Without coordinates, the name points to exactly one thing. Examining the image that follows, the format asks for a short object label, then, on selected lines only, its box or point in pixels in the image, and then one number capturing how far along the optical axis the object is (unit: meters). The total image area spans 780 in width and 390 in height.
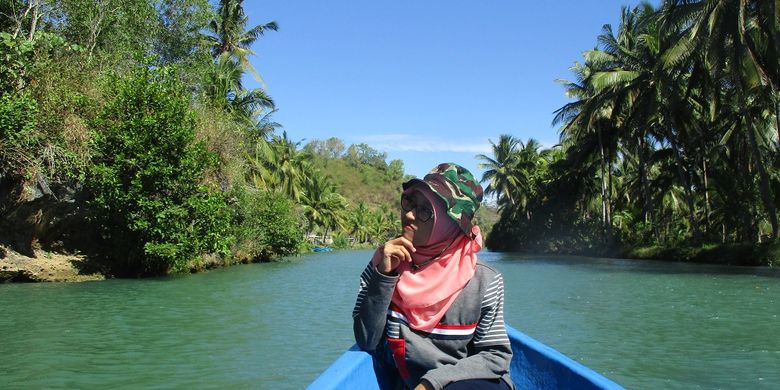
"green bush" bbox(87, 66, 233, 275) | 14.76
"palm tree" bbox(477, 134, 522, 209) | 52.72
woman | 2.35
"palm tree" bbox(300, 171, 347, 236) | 59.72
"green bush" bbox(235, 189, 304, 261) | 25.25
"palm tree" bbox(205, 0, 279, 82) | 31.55
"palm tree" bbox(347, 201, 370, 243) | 79.12
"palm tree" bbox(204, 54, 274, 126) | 26.50
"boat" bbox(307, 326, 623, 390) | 2.63
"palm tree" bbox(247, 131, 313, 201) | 35.38
